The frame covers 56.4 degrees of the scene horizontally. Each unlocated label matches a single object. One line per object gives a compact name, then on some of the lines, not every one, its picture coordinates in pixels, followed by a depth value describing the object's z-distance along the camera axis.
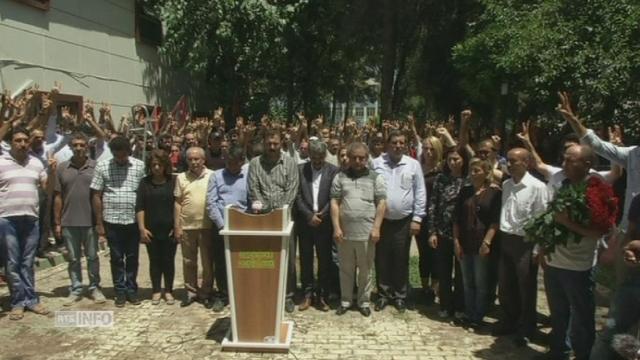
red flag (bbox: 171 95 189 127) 13.69
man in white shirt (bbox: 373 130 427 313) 6.71
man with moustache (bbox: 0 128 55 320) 6.27
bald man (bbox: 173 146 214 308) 6.78
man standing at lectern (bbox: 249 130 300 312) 6.54
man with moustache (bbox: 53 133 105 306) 6.91
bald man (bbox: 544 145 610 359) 4.76
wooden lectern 5.44
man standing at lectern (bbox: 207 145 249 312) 6.61
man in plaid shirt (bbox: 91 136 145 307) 6.80
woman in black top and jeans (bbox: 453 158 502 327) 5.95
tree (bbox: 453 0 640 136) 9.70
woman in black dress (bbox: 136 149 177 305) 6.78
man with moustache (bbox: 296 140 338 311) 6.71
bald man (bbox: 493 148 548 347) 5.55
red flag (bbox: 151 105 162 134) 12.52
